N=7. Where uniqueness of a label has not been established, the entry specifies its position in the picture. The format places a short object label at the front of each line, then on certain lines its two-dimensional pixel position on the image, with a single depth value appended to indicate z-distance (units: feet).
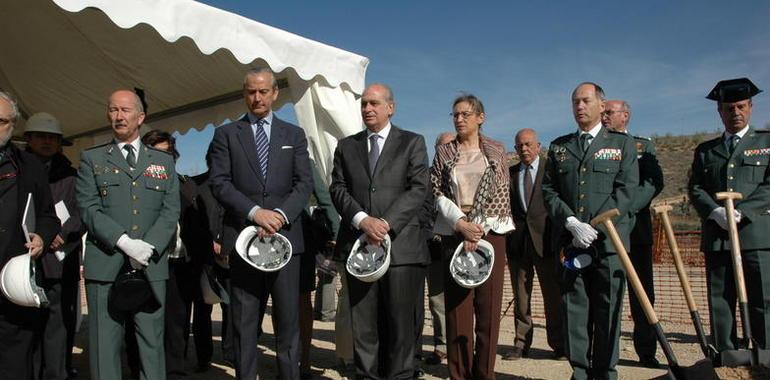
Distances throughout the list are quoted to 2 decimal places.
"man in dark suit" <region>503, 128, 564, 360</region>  16.11
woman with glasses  11.77
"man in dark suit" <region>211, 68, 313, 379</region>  10.75
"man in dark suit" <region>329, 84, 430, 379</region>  11.00
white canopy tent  14.61
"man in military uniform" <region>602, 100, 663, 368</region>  14.84
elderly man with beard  10.00
